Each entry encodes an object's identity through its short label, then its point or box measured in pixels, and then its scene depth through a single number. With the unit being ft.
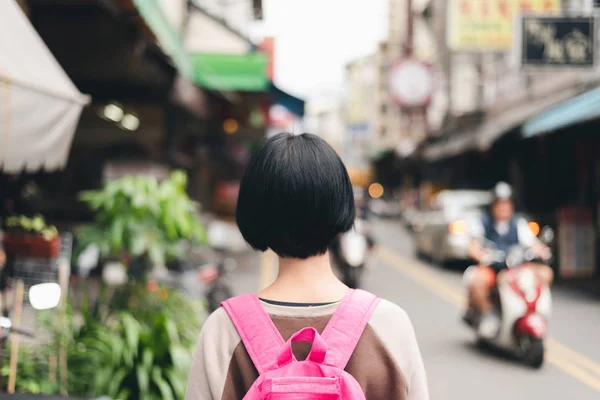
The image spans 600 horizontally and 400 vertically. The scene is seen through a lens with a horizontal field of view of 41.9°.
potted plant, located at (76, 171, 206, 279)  22.97
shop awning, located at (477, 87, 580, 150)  71.43
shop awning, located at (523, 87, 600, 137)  48.42
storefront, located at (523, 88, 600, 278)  52.85
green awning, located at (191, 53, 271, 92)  55.01
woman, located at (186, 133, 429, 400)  6.70
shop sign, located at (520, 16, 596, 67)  47.78
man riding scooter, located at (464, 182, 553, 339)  28.45
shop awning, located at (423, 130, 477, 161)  91.64
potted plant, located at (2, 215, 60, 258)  20.71
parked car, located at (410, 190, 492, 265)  60.80
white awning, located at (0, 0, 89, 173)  13.91
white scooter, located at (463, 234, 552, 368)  27.22
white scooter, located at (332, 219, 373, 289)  43.91
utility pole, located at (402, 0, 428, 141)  149.64
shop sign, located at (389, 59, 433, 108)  107.04
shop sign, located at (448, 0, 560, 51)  55.47
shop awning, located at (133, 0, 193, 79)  27.23
